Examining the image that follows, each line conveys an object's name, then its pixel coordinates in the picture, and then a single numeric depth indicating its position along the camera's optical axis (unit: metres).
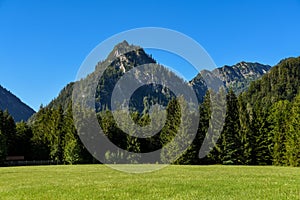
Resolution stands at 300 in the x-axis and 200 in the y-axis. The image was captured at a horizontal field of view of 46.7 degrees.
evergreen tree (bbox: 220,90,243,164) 68.25
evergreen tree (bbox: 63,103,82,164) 73.06
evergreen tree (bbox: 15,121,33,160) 85.25
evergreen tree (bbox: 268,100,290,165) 68.19
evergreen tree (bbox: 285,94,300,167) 64.56
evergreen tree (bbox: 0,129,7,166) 72.38
